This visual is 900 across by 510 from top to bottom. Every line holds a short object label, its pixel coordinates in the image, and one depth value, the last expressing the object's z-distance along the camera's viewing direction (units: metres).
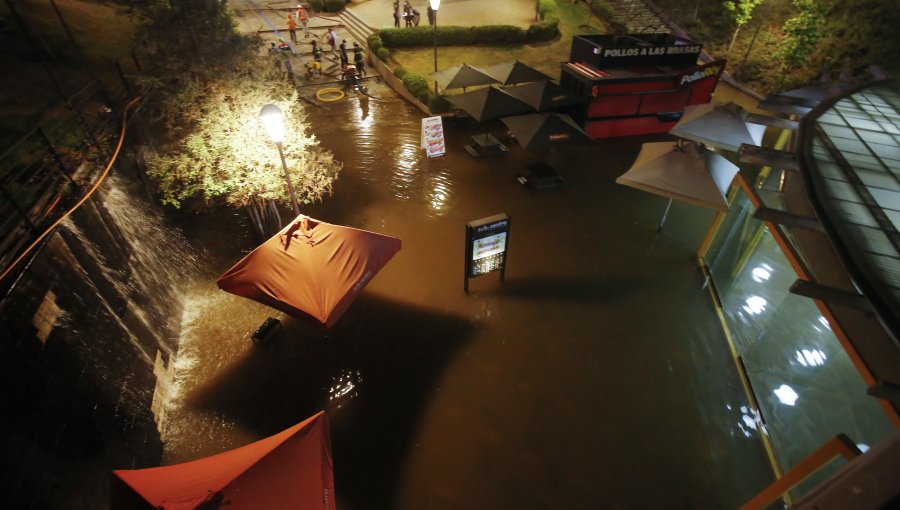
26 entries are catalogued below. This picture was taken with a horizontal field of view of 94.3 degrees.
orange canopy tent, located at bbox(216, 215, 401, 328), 7.51
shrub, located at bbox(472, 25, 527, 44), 24.30
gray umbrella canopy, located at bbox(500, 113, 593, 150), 12.93
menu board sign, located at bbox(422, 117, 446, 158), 14.96
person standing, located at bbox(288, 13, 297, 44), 24.02
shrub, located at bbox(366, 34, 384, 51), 22.36
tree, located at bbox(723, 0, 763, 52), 21.09
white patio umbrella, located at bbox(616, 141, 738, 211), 10.12
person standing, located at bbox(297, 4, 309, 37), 25.61
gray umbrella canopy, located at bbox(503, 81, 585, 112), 15.05
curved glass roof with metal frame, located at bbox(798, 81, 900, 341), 4.73
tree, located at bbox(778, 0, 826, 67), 18.81
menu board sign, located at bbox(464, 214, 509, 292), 9.76
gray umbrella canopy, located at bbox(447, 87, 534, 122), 14.29
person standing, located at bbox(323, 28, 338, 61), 23.01
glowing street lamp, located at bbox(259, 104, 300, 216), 7.44
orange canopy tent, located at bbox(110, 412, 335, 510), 4.57
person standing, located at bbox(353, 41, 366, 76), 21.12
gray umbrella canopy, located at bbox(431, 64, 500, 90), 16.84
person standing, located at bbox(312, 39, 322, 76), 22.48
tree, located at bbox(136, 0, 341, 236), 9.60
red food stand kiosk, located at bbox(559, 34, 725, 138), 16.08
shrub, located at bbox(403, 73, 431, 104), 18.47
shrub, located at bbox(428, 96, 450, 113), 17.83
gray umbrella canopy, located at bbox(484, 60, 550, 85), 17.12
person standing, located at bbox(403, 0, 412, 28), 24.95
